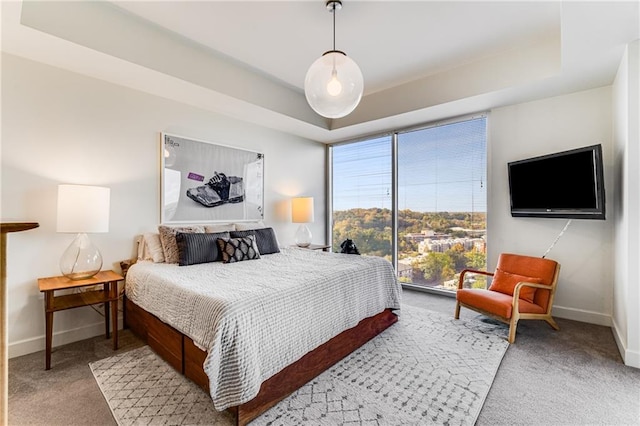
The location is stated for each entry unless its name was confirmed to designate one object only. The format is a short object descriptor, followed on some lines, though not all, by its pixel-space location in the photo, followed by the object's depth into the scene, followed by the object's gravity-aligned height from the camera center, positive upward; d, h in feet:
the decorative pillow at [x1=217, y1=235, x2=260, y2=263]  10.29 -1.21
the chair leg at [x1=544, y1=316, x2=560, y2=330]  9.47 -3.51
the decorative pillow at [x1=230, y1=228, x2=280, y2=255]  12.11 -0.99
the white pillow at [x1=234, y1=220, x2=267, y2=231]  12.93 -0.43
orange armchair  9.13 -2.64
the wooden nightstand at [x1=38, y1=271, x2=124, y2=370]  7.43 -2.33
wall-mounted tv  8.97 +1.08
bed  5.41 -2.37
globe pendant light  7.10 +3.27
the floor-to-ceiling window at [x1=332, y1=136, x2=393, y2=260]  16.29 +1.24
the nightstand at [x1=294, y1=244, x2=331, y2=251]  15.57 -1.68
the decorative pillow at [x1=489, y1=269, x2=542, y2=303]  9.95 -2.42
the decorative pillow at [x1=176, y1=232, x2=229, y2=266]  9.71 -1.11
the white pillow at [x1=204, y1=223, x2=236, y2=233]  11.83 -0.49
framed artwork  11.39 +1.47
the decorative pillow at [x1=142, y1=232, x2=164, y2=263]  10.00 -1.06
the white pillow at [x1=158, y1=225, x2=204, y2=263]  9.92 -0.93
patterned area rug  5.75 -3.91
